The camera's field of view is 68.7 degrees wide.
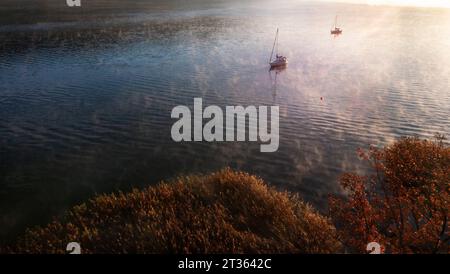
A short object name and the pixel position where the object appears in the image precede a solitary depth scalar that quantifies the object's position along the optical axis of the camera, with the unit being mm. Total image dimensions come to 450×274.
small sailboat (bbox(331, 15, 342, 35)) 144500
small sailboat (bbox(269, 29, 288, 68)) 81562
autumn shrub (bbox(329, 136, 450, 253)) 23477
